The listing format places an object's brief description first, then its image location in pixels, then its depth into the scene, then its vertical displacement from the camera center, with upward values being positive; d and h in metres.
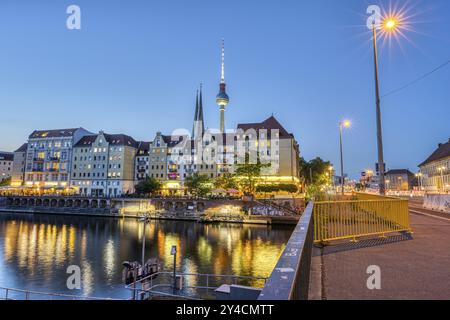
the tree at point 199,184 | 81.75 +1.60
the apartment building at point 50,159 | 110.12 +11.42
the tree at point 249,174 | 74.81 +4.02
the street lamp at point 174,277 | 19.64 -6.19
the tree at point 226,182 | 80.41 +2.17
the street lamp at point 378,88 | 14.02 +5.30
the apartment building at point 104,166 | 105.77 +8.50
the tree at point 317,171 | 104.72 +7.44
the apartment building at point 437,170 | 84.24 +6.47
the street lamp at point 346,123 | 31.84 +7.42
